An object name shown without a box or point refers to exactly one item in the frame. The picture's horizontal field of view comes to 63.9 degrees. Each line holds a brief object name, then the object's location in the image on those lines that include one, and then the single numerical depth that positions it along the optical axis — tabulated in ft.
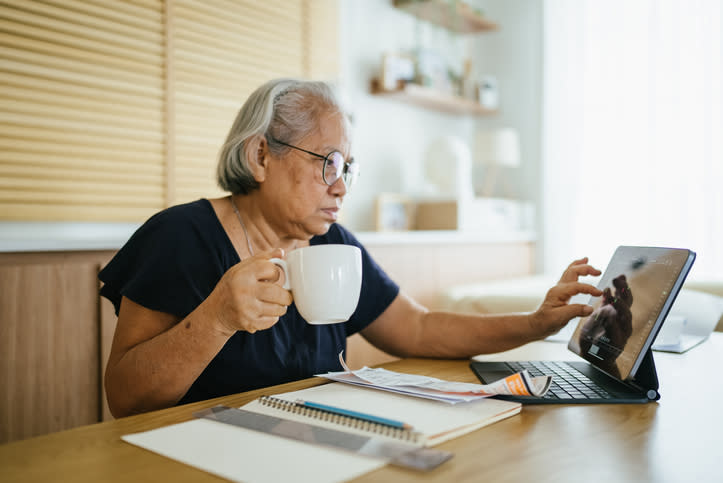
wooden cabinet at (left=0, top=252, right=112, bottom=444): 4.67
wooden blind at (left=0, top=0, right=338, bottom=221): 5.95
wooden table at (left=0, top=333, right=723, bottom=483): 1.86
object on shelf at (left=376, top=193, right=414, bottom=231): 10.39
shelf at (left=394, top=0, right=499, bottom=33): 11.42
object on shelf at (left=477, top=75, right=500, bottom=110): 12.85
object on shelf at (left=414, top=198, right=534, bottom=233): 10.67
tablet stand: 2.76
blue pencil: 2.19
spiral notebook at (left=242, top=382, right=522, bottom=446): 2.19
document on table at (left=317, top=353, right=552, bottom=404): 2.64
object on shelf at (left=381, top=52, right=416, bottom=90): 10.64
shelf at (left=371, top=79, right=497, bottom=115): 10.81
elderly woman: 3.24
